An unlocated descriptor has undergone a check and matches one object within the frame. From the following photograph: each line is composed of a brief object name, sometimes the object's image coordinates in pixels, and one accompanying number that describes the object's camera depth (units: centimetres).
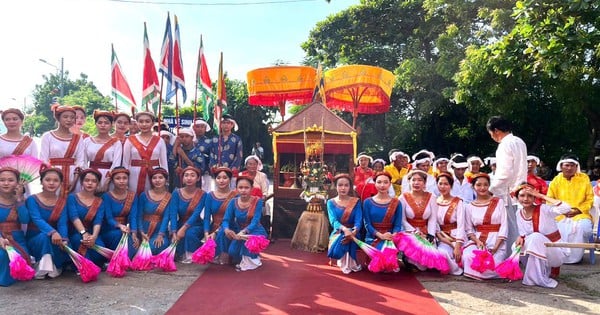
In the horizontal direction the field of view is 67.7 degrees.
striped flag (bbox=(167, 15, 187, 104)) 627
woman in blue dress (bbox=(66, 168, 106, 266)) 430
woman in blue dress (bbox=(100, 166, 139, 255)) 457
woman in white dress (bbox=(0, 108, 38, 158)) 447
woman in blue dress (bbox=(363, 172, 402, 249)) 467
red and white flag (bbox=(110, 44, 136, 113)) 663
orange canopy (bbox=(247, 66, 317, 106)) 859
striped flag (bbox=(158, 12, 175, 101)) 621
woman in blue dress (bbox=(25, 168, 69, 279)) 410
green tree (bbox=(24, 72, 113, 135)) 3866
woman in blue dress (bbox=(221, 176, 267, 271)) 466
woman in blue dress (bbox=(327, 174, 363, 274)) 461
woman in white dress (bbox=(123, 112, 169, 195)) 501
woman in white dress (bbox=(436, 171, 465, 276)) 454
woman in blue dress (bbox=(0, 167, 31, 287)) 402
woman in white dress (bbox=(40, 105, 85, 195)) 459
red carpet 344
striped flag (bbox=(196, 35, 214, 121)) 665
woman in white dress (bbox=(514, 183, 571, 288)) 422
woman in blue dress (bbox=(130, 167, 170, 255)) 473
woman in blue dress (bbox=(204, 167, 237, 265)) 482
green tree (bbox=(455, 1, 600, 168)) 559
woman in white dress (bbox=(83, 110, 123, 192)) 485
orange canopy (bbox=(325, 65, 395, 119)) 874
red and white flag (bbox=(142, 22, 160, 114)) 618
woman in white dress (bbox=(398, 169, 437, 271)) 469
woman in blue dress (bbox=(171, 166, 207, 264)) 487
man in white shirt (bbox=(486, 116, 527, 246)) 437
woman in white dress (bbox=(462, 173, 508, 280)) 441
